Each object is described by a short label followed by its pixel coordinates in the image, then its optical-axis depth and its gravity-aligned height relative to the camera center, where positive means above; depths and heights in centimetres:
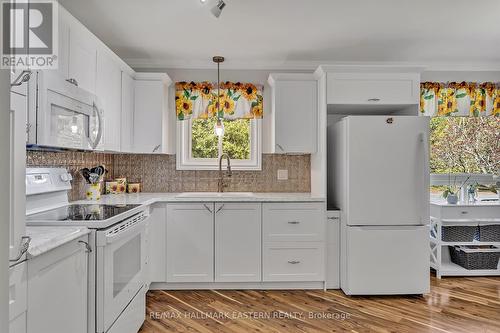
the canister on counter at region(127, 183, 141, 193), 354 -22
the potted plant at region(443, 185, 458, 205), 353 -30
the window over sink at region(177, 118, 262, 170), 372 +26
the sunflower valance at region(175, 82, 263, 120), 364 +71
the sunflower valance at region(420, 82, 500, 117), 369 +75
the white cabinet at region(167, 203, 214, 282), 309 -68
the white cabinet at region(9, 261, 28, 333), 113 -46
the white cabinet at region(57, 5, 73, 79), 204 +76
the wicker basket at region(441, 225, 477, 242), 349 -67
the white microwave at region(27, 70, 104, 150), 179 +31
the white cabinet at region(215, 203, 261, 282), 309 -67
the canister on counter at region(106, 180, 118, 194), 337 -20
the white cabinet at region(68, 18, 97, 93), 220 +76
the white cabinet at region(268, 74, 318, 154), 336 +59
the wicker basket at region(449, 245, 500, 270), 347 -91
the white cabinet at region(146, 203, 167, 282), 308 -70
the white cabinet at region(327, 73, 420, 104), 311 +73
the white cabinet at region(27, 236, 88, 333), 130 -54
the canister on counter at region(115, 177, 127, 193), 342 -18
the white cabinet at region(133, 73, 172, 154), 335 +51
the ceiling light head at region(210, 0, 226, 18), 192 +91
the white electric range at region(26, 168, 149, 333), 178 -45
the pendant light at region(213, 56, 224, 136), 326 +62
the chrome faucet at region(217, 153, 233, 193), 356 -7
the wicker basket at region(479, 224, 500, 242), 352 -68
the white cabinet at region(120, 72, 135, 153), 310 +51
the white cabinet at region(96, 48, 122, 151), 264 +59
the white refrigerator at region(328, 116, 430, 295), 292 -31
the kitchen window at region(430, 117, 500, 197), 386 +18
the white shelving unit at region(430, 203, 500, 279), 344 -54
